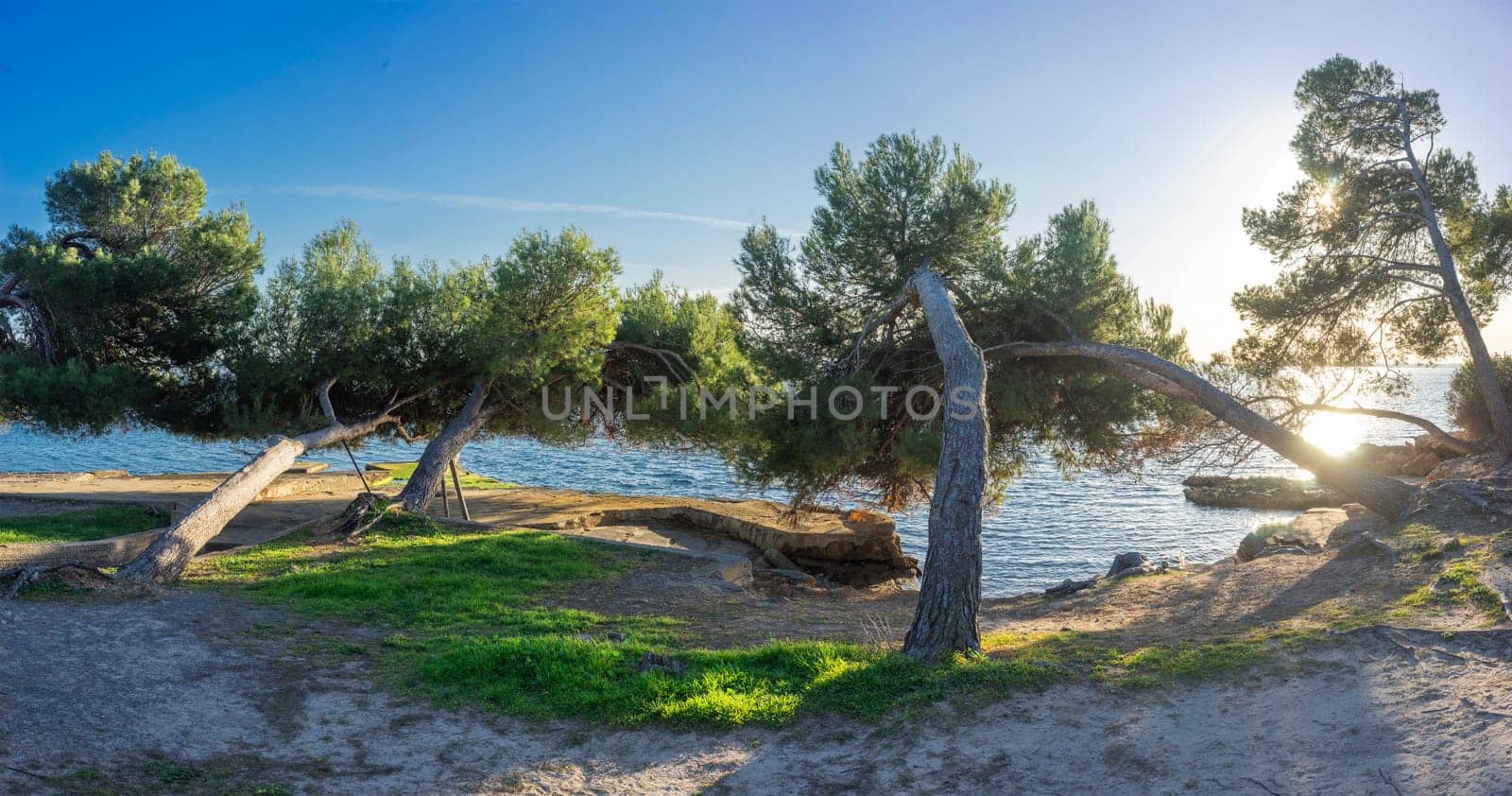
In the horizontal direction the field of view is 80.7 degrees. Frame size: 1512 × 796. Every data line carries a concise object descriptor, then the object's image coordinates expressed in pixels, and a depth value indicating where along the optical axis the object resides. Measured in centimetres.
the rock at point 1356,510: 1224
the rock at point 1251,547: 1229
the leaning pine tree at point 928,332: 1420
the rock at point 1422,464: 2783
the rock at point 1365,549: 955
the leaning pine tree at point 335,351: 1698
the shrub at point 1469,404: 2114
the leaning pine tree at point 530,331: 1622
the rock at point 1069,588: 1230
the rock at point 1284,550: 1106
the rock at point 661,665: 665
